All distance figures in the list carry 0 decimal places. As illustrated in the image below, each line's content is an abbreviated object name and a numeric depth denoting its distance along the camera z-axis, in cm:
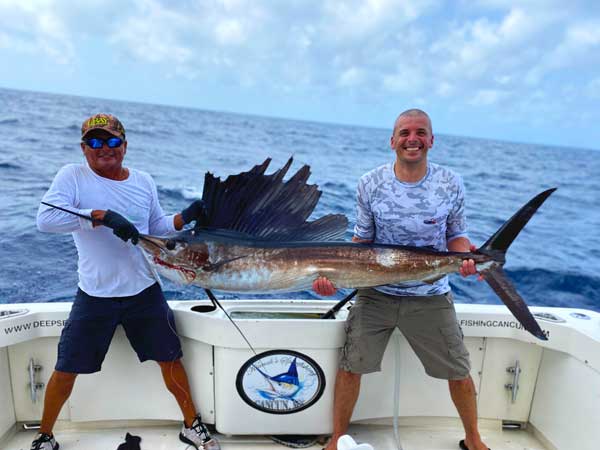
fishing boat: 191
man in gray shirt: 179
